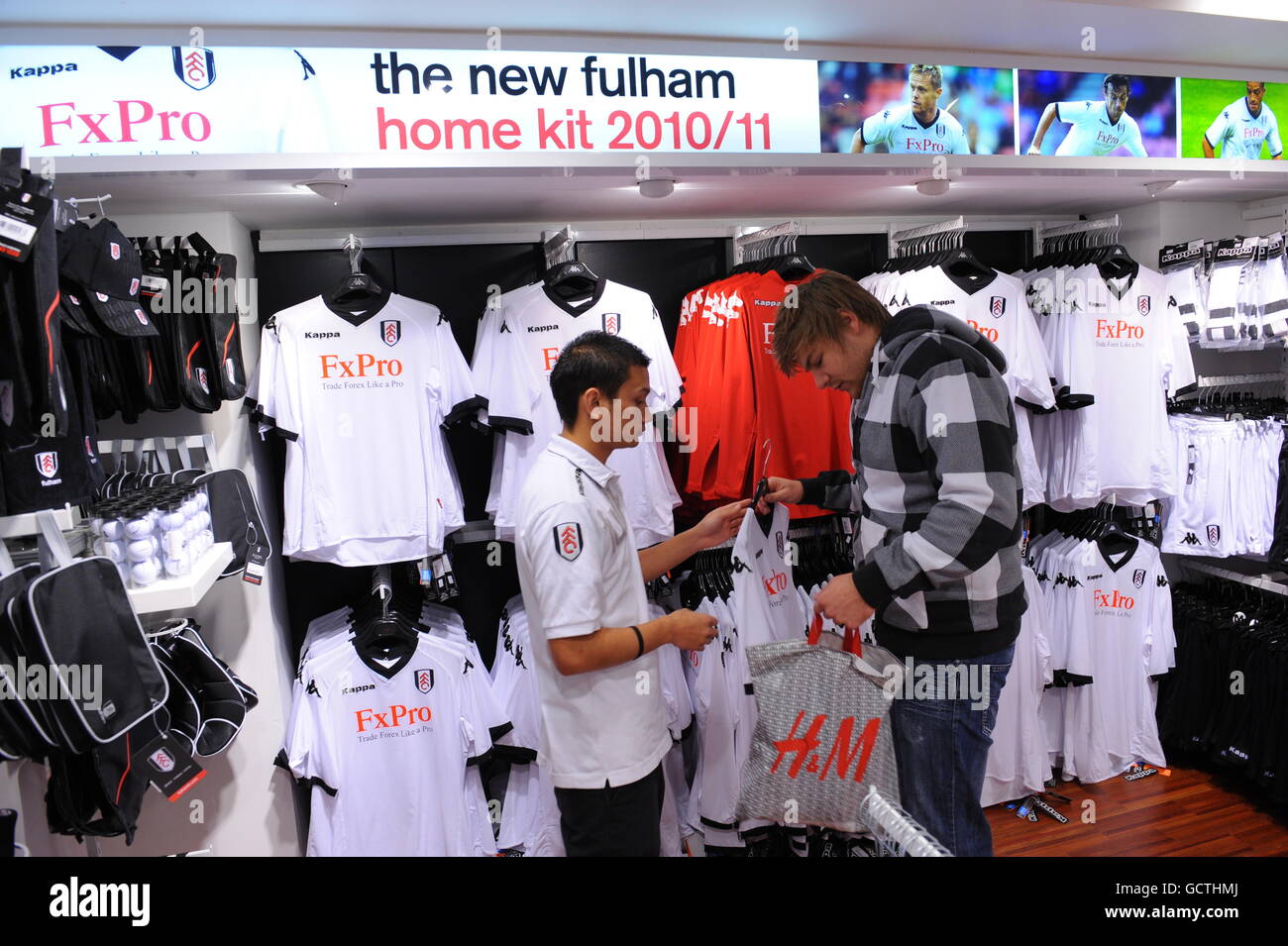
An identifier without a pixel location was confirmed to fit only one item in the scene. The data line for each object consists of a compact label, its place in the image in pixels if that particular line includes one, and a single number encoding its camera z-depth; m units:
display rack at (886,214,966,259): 3.52
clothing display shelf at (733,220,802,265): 3.38
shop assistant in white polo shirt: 2.00
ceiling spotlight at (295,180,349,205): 2.59
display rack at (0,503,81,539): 1.87
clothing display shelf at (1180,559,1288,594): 3.68
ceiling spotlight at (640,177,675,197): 2.82
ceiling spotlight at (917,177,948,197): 3.08
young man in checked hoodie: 1.94
